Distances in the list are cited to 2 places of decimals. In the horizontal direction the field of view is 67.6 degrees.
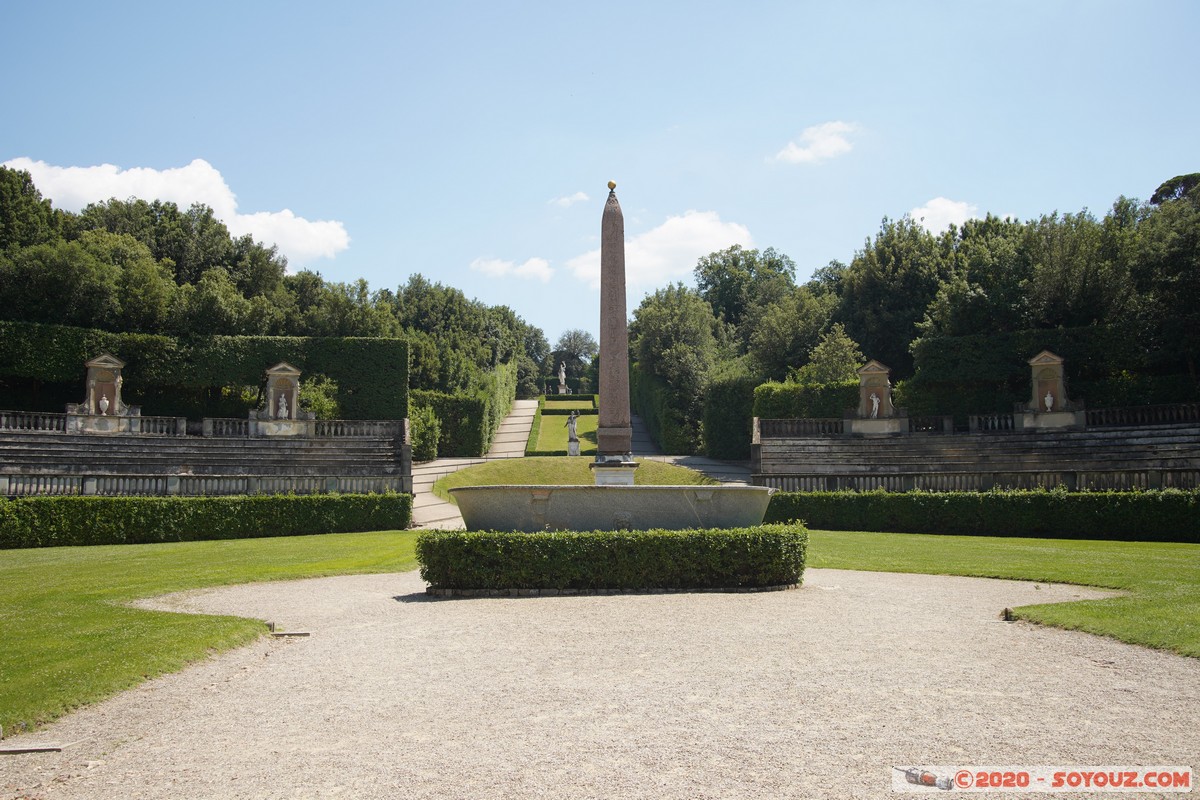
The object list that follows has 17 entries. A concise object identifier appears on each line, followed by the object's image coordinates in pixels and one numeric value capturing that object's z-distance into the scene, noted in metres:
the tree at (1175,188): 56.00
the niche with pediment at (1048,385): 33.75
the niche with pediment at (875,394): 36.25
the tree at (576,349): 112.25
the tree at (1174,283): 32.00
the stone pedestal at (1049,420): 33.03
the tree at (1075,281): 36.28
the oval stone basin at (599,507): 13.97
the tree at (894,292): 46.53
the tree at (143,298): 39.72
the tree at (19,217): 42.50
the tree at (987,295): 38.84
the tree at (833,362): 41.81
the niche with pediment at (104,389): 34.72
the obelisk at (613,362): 16.53
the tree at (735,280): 82.25
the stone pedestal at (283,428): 35.50
